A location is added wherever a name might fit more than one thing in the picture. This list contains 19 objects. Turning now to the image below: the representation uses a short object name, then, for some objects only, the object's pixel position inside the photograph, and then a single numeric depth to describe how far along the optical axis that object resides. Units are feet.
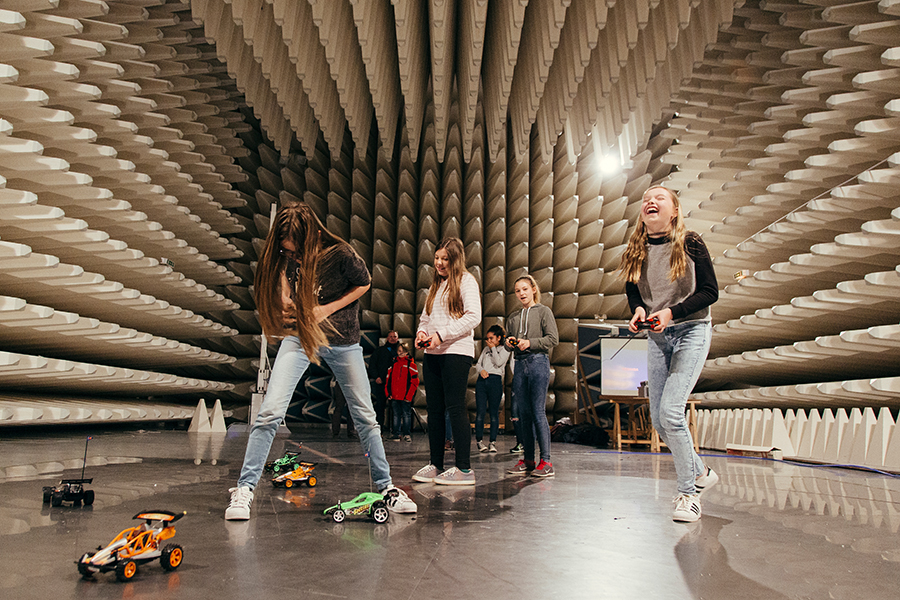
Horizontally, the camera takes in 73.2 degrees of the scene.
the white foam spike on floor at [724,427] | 22.43
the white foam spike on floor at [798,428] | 18.39
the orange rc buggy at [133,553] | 4.93
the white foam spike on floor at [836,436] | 16.25
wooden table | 20.56
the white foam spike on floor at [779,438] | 18.60
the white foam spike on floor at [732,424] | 21.68
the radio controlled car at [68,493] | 7.91
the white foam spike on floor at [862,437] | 15.18
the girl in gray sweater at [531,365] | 12.87
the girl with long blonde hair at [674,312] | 8.35
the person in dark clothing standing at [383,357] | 25.13
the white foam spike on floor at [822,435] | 16.99
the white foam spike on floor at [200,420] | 24.59
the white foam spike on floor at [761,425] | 19.79
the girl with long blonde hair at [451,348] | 10.75
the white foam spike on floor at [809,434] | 17.66
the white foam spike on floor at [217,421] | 24.84
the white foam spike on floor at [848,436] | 15.72
